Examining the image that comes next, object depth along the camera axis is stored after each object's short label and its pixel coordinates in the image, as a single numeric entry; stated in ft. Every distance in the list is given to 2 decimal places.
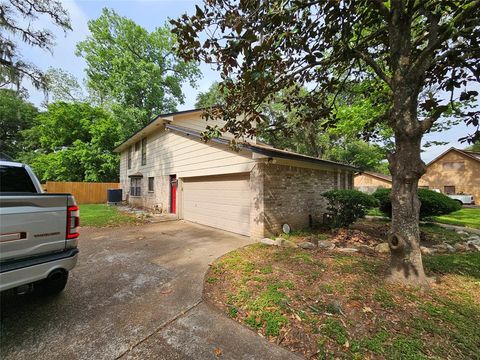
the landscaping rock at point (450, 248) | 18.46
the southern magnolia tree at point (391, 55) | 9.49
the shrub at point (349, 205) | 24.41
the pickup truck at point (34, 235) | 6.89
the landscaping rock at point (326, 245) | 18.38
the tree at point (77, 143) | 65.29
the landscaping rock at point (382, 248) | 17.41
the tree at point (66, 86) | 77.71
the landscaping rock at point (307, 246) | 18.53
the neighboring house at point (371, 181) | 98.12
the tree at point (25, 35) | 22.13
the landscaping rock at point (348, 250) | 17.38
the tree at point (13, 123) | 85.46
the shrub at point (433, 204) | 28.04
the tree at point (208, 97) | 74.27
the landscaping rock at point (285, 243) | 18.93
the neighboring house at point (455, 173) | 78.23
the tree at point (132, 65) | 59.77
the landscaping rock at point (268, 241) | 19.65
